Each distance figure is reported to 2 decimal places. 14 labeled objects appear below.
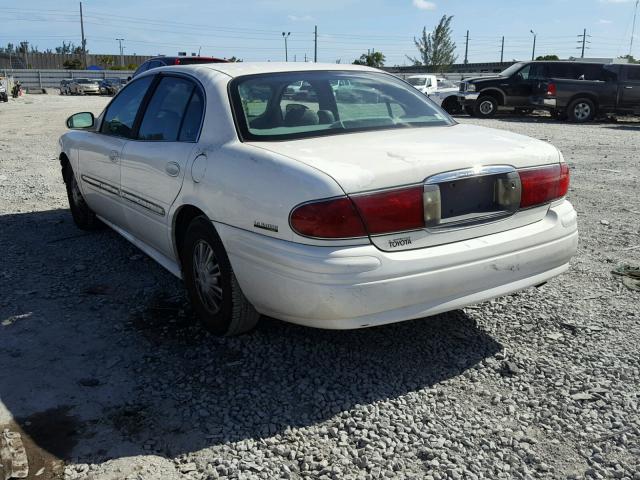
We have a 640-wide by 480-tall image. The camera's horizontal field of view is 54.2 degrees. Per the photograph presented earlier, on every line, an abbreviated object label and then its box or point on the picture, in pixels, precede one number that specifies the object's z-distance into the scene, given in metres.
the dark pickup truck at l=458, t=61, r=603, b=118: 19.33
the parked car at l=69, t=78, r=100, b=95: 42.69
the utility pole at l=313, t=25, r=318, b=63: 70.94
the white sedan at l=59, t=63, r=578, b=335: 2.80
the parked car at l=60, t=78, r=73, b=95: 43.75
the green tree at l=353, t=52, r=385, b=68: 65.88
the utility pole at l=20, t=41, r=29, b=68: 68.94
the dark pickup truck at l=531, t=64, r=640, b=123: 18.39
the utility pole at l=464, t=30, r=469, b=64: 85.03
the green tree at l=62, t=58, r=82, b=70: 70.31
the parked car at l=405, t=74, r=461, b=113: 22.00
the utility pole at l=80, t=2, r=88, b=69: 75.14
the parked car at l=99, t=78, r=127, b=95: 42.22
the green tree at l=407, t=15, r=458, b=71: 52.72
